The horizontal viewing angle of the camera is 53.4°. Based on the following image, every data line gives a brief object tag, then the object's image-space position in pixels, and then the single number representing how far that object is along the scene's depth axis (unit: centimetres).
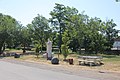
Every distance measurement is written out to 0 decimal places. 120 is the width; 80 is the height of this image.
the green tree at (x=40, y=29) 2696
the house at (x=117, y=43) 3504
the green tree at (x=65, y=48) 1501
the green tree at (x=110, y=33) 2677
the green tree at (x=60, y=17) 2599
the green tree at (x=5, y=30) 2346
